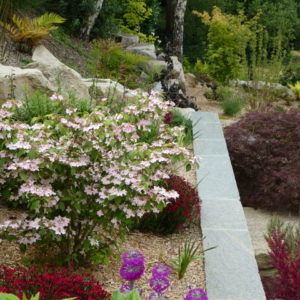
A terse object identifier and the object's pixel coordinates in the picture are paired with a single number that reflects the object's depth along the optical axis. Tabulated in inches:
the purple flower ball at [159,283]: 98.9
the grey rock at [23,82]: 231.6
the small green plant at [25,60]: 343.7
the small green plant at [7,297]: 66.7
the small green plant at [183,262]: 147.8
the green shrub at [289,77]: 614.9
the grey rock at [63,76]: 274.8
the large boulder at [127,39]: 573.3
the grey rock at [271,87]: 468.6
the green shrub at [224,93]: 456.4
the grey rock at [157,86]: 402.6
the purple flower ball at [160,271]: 100.6
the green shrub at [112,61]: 404.7
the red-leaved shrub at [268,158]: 257.6
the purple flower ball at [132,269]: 103.0
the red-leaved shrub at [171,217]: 178.5
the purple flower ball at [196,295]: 87.5
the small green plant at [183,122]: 292.4
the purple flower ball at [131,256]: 104.9
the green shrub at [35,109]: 198.7
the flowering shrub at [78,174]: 125.0
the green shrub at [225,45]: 493.4
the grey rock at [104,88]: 285.4
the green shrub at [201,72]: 543.4
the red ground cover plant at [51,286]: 104.8
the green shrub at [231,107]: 407.2
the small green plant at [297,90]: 526.3
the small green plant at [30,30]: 365.4
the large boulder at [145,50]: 507.9
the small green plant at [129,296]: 80.3
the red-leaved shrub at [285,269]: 144.6
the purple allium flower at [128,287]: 102.7
